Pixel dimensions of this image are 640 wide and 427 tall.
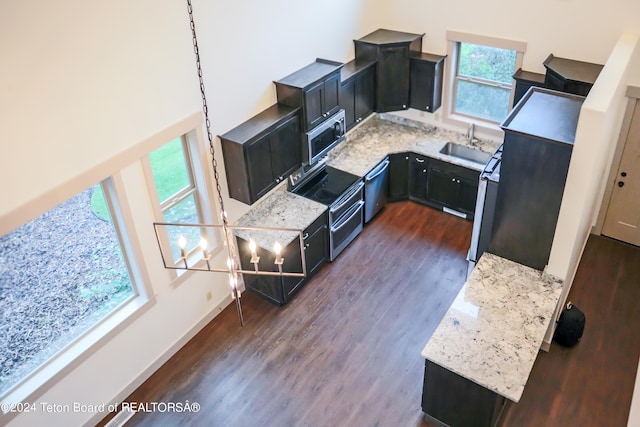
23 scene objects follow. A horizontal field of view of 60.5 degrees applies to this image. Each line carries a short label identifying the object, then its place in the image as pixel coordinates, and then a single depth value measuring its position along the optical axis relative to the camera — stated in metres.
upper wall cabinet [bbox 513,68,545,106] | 7.80
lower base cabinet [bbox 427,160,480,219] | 8.57
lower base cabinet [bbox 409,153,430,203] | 8.93
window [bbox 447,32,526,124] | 8.27
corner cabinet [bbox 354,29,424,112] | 8.66
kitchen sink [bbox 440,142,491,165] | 8.86
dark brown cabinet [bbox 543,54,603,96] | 7.01
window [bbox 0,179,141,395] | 5.13
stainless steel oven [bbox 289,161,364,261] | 7.94
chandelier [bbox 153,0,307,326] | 4.47
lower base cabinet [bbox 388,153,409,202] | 9.01
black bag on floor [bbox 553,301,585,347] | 6.55
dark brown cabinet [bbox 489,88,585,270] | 5.56
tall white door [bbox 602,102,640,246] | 7.65
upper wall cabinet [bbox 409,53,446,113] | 8.70
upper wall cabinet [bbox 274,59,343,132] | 7.16
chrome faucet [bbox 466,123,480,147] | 8.98
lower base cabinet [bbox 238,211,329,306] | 7.21
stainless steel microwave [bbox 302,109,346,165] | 7.47
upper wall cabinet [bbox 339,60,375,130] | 8.23
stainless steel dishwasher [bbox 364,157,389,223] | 8.54
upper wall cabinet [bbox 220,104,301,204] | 6.57
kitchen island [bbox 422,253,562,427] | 5.34
